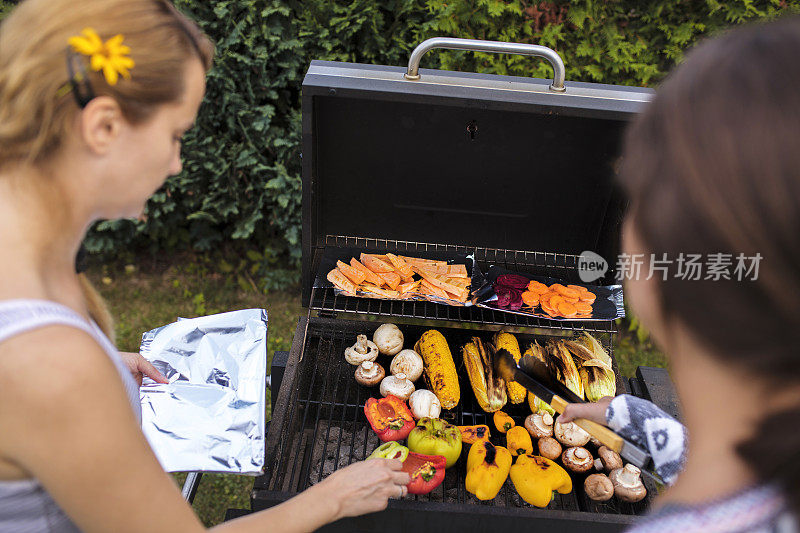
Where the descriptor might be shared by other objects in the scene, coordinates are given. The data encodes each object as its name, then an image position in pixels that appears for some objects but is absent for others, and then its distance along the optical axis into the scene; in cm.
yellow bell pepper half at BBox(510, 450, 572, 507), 208
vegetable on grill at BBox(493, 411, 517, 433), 241
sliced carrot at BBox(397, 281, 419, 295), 257
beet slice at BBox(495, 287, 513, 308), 255
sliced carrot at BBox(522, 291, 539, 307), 256
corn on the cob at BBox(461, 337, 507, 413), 248
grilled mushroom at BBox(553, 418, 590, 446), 231
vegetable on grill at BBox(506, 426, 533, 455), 226
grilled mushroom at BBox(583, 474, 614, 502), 213
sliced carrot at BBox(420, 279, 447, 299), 255
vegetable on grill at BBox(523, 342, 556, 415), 246
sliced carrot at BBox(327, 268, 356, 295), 252
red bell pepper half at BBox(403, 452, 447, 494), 199
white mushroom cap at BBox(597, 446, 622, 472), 226
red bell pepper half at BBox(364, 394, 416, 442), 224
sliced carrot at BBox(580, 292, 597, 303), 261
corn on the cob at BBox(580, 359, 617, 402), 251
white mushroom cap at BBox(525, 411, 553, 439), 236
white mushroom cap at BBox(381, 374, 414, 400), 242
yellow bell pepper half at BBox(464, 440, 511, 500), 209
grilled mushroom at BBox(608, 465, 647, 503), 213
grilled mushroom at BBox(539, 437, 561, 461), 226
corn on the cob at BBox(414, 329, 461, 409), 248
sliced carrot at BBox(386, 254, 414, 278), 264
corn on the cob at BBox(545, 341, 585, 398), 253
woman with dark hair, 72
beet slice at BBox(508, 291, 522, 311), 253
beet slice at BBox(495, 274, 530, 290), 265
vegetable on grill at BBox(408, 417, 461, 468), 213
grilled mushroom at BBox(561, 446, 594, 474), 223
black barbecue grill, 203
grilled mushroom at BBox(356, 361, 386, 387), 250
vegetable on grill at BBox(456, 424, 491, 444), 227
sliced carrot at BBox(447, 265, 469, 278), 265
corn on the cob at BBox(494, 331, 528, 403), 252
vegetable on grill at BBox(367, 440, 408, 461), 205
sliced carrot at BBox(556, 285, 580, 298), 262
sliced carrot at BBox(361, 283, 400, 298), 254
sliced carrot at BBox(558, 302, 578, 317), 253
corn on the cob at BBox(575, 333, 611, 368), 263
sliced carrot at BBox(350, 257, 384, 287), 259
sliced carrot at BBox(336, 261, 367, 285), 257
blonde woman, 107
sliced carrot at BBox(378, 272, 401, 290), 258
